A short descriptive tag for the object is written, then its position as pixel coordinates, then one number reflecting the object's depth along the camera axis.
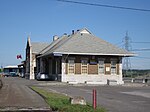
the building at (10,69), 119.24
